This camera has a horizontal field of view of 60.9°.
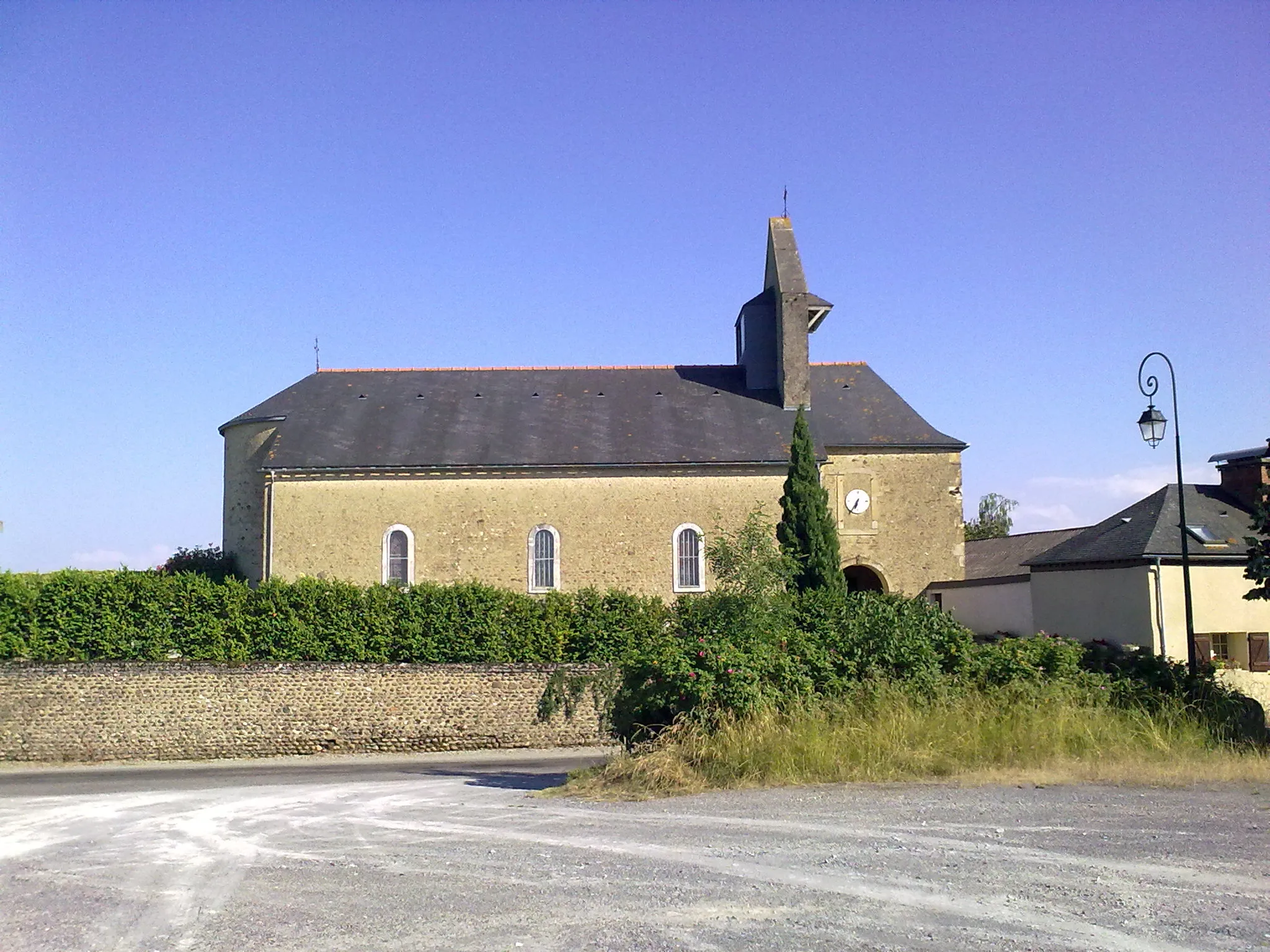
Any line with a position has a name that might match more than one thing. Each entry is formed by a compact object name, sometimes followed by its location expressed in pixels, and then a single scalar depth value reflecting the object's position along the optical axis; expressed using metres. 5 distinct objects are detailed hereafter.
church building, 29.03
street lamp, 15.70
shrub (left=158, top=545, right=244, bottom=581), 30.55
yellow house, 21.94
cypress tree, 26.97
